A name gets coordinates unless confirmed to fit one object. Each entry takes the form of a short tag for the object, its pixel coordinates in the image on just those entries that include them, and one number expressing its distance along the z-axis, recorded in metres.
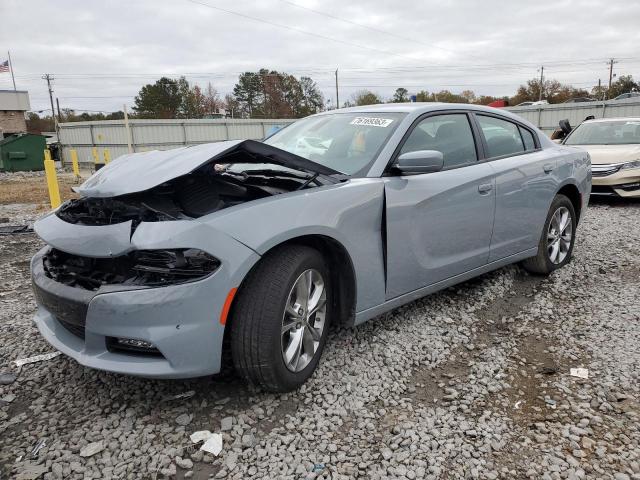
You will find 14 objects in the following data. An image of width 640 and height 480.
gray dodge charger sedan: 2.19
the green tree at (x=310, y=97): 66.07
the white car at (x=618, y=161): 8.15
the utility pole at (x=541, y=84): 69.04
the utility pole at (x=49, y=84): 64.12
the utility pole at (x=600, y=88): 67.89
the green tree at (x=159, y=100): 59.75
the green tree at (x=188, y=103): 62.12
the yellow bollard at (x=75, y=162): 18.89
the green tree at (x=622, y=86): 65.38
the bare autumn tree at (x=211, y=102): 65.50
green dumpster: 22.16
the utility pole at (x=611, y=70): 65.75
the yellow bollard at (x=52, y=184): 8.19
